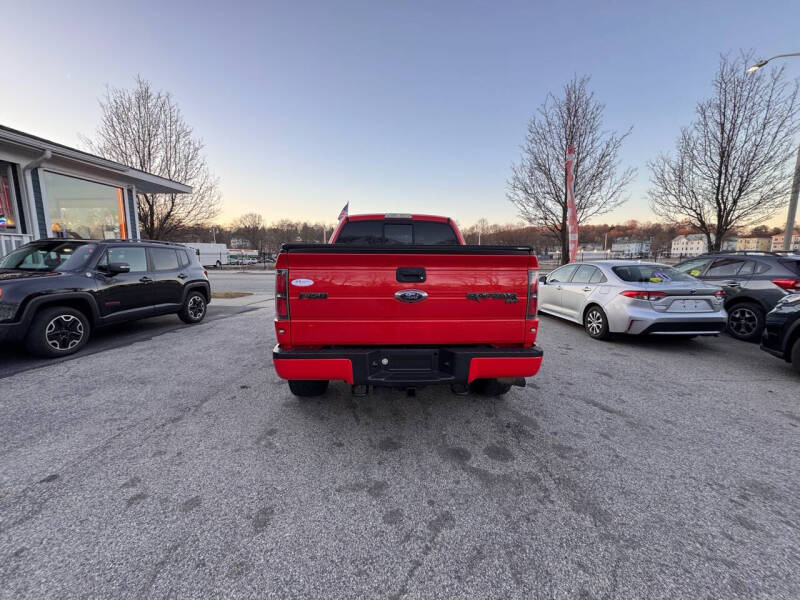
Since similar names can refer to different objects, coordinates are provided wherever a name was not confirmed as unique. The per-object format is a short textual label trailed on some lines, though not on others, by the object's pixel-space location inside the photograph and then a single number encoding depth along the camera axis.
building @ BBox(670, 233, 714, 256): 124.56
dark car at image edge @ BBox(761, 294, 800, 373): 4.32
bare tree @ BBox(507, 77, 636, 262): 13.47
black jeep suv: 4.50
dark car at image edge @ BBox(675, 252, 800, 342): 5.88
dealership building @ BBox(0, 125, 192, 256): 8.48
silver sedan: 5.33
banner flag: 12.22
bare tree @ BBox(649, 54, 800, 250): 10.56
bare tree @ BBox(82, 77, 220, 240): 12.52
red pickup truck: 2.50
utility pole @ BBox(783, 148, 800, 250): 10.22
